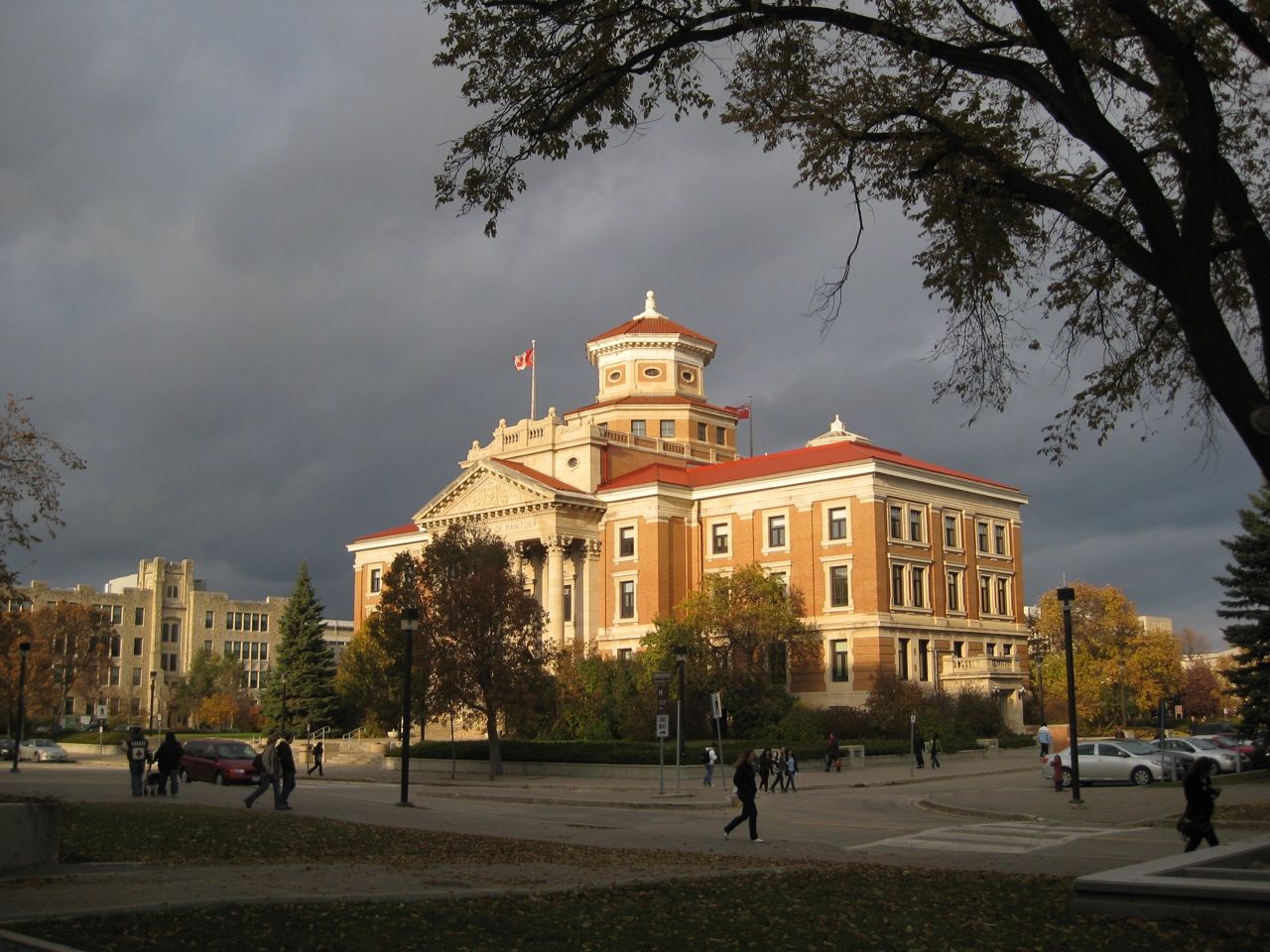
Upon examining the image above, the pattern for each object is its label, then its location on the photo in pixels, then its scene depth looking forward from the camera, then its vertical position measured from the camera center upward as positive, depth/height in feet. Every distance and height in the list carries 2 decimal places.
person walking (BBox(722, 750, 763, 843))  74.84 -6.16
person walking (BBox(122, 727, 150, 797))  109.81 -5.92
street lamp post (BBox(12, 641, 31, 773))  154.27 +0.67
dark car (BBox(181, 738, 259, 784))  142.31 -8.34
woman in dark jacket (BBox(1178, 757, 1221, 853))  57.36 -5.58
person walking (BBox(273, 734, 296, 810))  90.99 -6.10
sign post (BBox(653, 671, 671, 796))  127.13 -2.27
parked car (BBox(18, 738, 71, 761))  229.25 -11.38
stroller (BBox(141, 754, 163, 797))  111.14 -8.13
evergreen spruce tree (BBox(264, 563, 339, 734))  266.57 +1.56
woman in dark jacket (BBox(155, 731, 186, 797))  110.01 -6.38
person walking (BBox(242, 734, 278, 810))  91.76 -6.03
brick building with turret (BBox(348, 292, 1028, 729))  231.91 +30.02
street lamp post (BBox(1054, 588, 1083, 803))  104.83 -1.42
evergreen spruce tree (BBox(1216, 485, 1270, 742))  141.08 +7.57
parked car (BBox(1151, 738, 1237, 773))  153.28 -8.29
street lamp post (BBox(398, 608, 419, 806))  102.32 -0.63
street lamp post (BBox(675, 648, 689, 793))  136.81 -3.46
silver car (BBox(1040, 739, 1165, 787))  134.62 -8.63
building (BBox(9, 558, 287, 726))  400.47 +19.22
